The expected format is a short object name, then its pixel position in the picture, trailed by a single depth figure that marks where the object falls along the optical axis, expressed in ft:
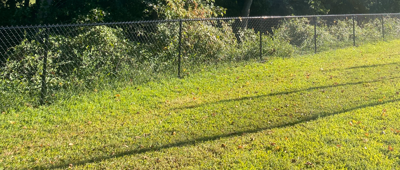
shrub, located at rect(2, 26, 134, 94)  20.55
